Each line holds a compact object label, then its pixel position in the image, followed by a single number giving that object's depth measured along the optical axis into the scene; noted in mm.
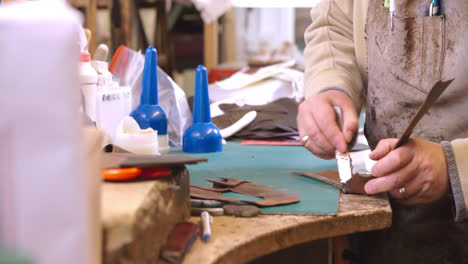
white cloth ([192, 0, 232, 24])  3466
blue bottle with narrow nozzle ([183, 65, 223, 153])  1987
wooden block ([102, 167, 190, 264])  1140
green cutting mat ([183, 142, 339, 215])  1630
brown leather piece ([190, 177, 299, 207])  1621
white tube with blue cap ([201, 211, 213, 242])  1480
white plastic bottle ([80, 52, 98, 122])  1820
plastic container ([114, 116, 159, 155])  1798
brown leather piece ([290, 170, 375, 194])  1698
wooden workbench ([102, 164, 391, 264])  1154
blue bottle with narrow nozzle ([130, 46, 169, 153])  1974
